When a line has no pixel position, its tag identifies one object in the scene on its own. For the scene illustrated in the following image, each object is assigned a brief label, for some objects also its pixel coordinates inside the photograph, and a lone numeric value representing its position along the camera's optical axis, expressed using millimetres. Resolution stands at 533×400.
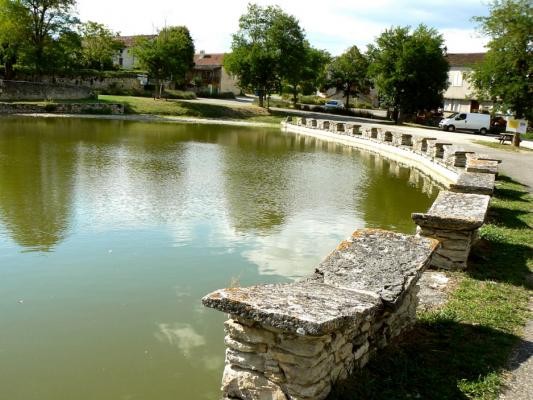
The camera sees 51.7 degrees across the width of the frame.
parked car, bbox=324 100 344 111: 64350
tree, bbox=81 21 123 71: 66750
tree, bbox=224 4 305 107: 54625
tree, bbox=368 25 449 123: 48781
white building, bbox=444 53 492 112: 63031
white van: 45906
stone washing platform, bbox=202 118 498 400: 3934
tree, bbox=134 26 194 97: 53059
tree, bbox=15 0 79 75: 49000
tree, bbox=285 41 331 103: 56750
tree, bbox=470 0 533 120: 29359
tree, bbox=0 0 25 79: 47500
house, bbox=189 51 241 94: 86475
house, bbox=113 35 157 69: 88150
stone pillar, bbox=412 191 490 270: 7602
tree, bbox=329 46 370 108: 65188
